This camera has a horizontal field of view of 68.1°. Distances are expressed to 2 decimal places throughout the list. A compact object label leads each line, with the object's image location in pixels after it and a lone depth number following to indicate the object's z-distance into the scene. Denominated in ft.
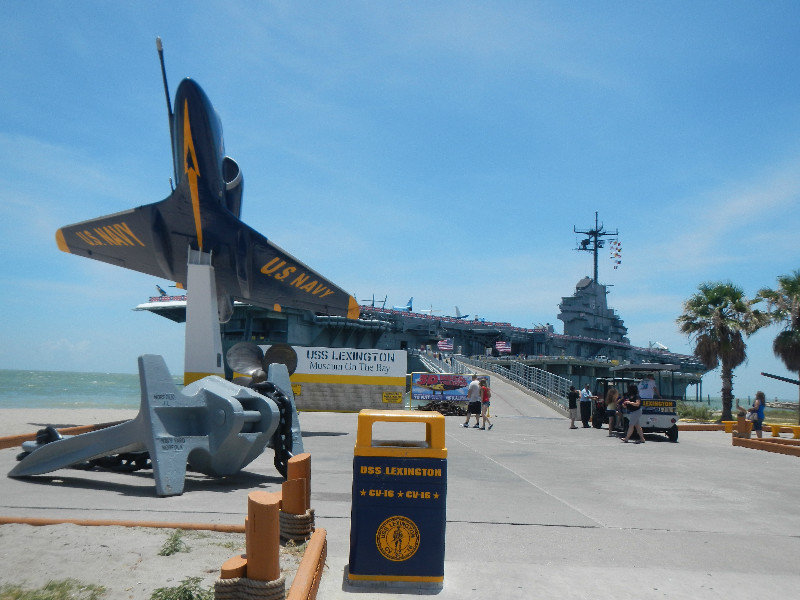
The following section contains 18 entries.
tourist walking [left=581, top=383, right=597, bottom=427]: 68.08
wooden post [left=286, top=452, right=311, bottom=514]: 14.90
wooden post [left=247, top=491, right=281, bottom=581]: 10.21
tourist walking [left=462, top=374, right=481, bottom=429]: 62.95
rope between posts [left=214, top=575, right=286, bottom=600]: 10.05
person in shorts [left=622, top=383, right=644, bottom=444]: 51.44
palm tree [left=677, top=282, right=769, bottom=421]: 92.53
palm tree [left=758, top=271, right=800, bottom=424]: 87.76
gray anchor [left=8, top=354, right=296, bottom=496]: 23.28
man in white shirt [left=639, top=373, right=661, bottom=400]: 55.31
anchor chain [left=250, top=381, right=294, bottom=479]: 26.99
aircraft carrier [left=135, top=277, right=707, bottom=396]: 156.56
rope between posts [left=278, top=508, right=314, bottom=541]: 14.90
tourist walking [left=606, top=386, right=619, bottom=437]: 58.34
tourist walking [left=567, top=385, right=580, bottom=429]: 65.05
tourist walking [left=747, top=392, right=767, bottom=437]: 55.77
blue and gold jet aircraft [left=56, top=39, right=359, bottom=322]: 52.90
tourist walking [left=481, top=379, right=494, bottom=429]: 61.00
